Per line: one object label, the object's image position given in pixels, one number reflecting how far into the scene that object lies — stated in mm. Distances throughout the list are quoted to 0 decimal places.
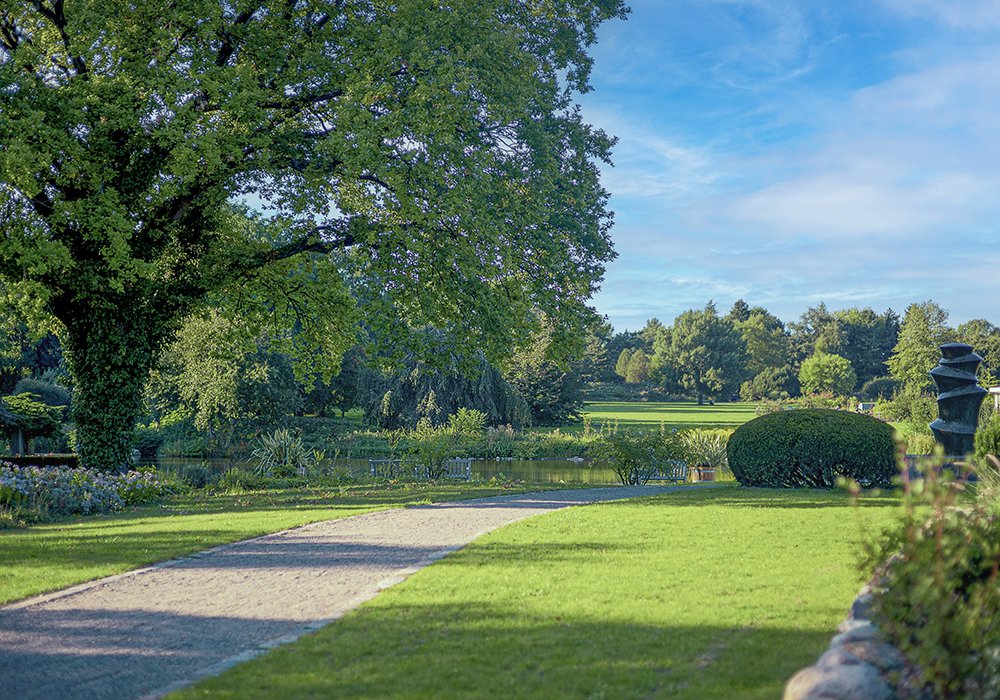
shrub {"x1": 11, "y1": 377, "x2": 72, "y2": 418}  38156
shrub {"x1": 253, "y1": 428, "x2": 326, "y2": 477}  23703
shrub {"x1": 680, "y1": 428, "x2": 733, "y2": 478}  26009
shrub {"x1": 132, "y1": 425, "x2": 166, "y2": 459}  39594
